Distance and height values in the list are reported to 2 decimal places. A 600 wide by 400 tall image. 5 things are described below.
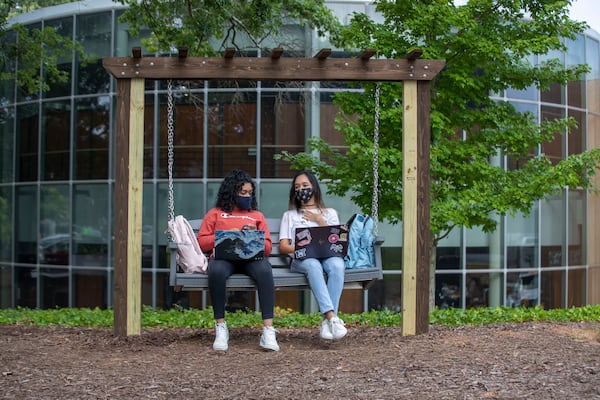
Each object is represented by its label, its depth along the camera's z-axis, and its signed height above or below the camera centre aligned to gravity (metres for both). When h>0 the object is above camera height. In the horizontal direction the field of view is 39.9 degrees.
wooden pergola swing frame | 6.84 +0.66
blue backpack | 6.95 -0.28
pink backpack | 6.55 -0.31
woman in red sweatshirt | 6.41 -0.32
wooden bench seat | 6.46 -0.53
